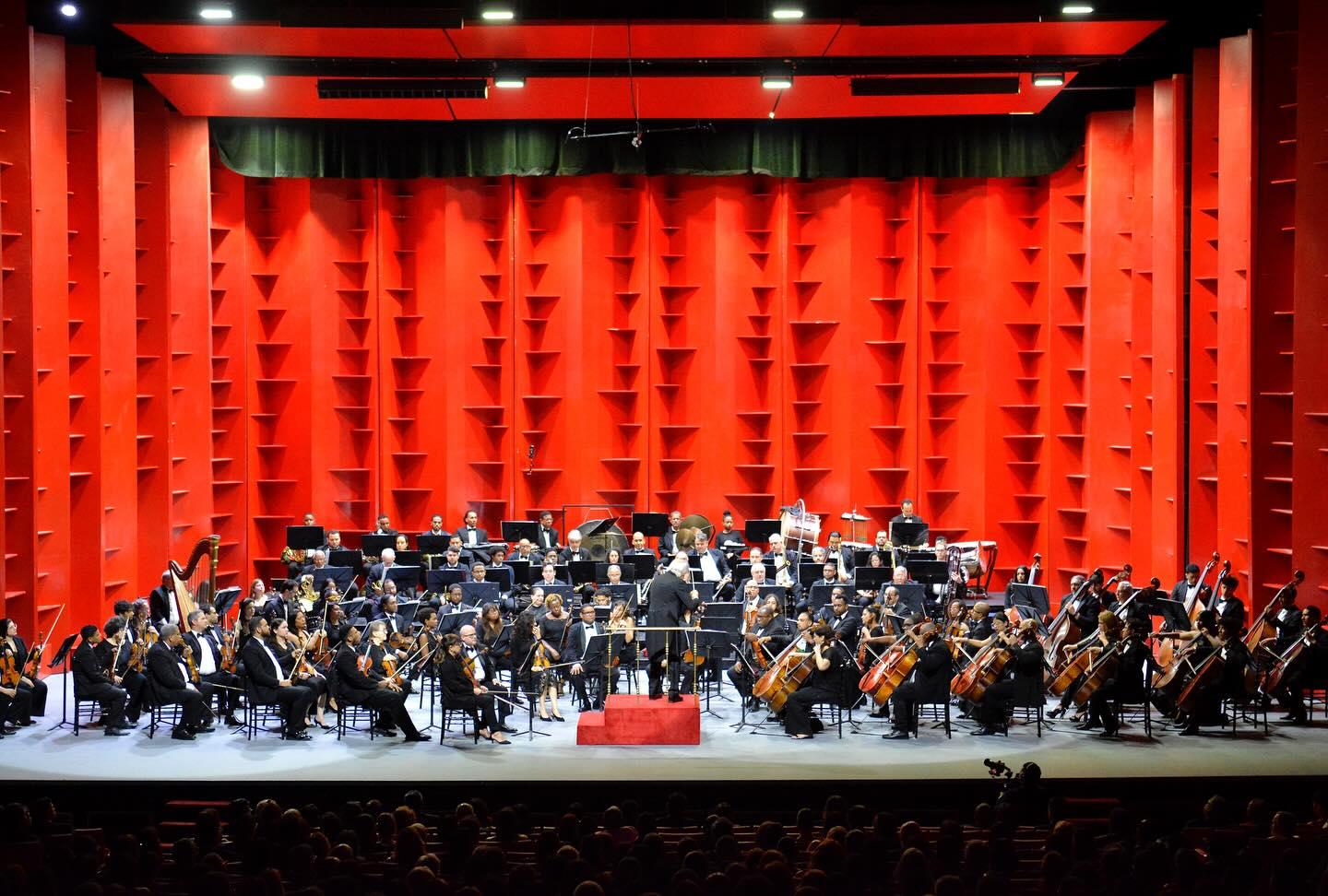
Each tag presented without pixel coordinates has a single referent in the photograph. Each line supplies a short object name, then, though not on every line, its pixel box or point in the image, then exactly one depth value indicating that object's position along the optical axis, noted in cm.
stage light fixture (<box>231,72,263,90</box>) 1652
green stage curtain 2112
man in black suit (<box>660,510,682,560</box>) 1933
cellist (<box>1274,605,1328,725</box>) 1338
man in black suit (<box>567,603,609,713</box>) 1417
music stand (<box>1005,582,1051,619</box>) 1596
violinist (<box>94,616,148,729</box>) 1348
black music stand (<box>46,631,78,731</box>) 1361
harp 1662
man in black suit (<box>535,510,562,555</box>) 1894
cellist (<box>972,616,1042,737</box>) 1308
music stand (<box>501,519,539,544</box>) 1902
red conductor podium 1287
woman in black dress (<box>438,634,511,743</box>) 1298
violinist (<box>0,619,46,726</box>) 1331
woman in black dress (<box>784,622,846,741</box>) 1325
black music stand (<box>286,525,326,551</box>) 1895
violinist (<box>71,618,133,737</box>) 1327
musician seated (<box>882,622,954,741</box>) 1312
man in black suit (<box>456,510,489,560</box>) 1967
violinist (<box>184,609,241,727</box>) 1373
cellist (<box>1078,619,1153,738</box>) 1312
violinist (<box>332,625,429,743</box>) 1301
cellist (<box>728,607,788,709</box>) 1390
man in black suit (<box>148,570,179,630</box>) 1614
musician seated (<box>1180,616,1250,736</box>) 1316
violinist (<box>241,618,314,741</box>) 1319
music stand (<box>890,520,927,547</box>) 1936
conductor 1342
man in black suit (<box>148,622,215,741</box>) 1320
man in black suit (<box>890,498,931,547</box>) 1927
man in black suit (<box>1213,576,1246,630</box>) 1369
